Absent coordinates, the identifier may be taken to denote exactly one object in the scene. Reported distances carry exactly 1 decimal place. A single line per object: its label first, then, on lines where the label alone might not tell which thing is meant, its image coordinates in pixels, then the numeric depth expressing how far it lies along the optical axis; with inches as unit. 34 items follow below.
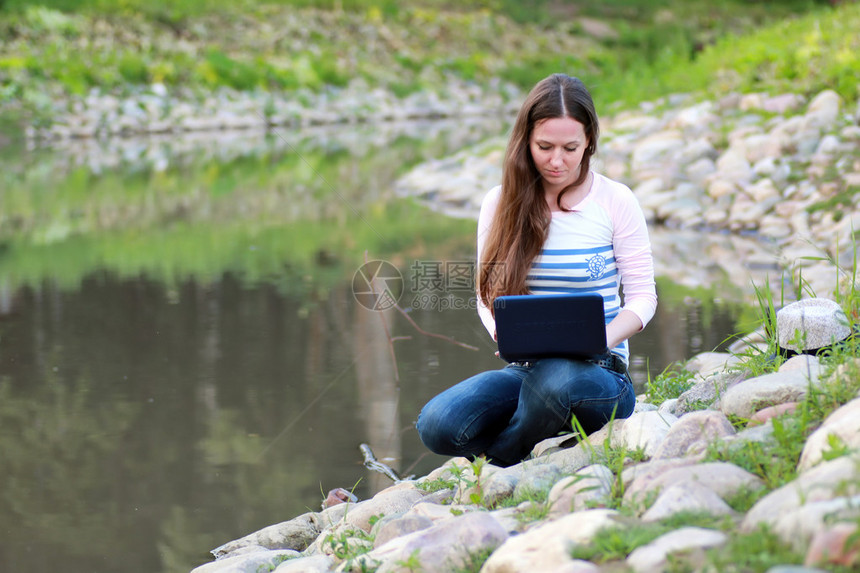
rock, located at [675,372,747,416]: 184.9
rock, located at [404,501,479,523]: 171.3
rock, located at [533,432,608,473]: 174.6
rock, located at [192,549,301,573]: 169.7
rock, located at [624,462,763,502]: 157.8
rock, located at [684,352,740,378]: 200.8
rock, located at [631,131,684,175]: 386.0
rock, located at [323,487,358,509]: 187.8
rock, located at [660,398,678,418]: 186.2
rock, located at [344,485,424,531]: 177.9
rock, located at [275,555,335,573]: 166.5
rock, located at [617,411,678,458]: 174.5
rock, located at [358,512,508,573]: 157.6
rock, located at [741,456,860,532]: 149.4
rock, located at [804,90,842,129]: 354.9
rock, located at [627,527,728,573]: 147.9
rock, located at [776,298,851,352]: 182.6
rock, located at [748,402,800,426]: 168.2
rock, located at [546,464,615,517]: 162.4
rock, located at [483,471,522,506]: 172.6
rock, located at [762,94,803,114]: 384.5
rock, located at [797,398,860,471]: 155.6
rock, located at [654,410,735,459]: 169.0
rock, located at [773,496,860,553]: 145.3
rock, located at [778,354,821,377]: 173.3
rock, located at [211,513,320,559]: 178.0
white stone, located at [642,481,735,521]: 154.6
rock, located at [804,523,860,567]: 142.1
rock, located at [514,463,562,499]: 169.7
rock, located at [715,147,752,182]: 346.0
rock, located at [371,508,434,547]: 168.4
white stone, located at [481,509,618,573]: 152.3
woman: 182.0
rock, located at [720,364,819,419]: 170.3
